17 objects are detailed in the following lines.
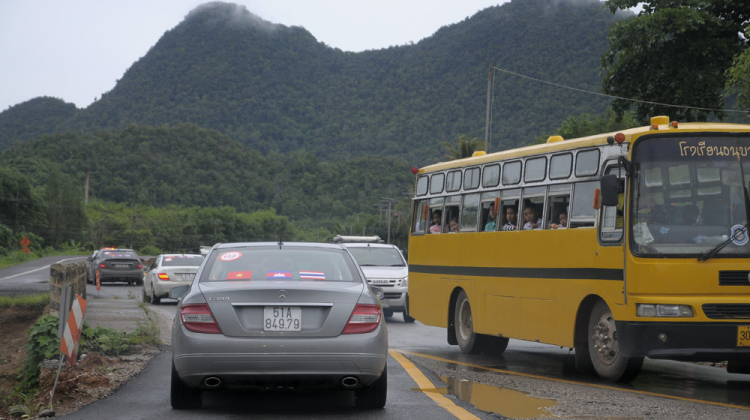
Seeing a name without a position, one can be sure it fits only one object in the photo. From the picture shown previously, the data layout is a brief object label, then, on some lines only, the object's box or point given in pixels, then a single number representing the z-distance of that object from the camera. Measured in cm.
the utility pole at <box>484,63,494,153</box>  4034
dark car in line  3925
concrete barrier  1212
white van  2130
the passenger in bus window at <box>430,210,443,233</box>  1498
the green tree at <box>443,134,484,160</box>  6856
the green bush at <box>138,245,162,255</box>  12394
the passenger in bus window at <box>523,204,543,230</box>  1187
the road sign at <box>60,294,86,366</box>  918
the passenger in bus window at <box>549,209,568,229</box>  1116
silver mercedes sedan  724
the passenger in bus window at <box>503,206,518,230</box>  1243
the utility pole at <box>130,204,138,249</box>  11786
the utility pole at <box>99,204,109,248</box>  11757
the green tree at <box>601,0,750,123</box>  2227
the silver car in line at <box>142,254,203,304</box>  2609
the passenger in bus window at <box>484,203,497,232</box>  1297
